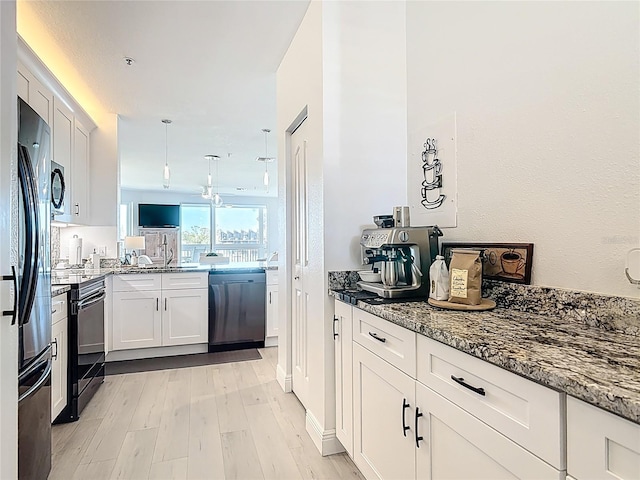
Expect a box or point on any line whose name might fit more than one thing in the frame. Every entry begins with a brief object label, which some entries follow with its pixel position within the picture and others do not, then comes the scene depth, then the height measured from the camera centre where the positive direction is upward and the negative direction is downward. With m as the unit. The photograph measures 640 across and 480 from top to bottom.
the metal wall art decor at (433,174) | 1.96 +0.37
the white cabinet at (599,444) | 0.66 -0.38
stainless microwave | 3.16 +0.47
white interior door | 2.56 -0.17
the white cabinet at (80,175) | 3.73 +0.71
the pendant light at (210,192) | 6.23 +0.90
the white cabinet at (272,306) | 4.26 -0.70
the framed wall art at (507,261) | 1.51 -0.08
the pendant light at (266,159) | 5.09 +1.39
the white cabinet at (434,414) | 0.85 -0.51
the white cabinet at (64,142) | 3.24 +0.91
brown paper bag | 1.52 -0.15
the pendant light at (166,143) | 4.49 +1.42
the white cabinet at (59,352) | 2.34 -0.69
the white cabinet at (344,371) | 1.86 -0.65
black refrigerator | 1.50 -0.22
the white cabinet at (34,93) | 2.58 +1.11
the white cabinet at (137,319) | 3.78 -0.76
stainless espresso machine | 1.79 -0.08
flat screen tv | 9.70 +0.73
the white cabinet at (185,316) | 3.93 -0.76
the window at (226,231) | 10.35 +0.34
